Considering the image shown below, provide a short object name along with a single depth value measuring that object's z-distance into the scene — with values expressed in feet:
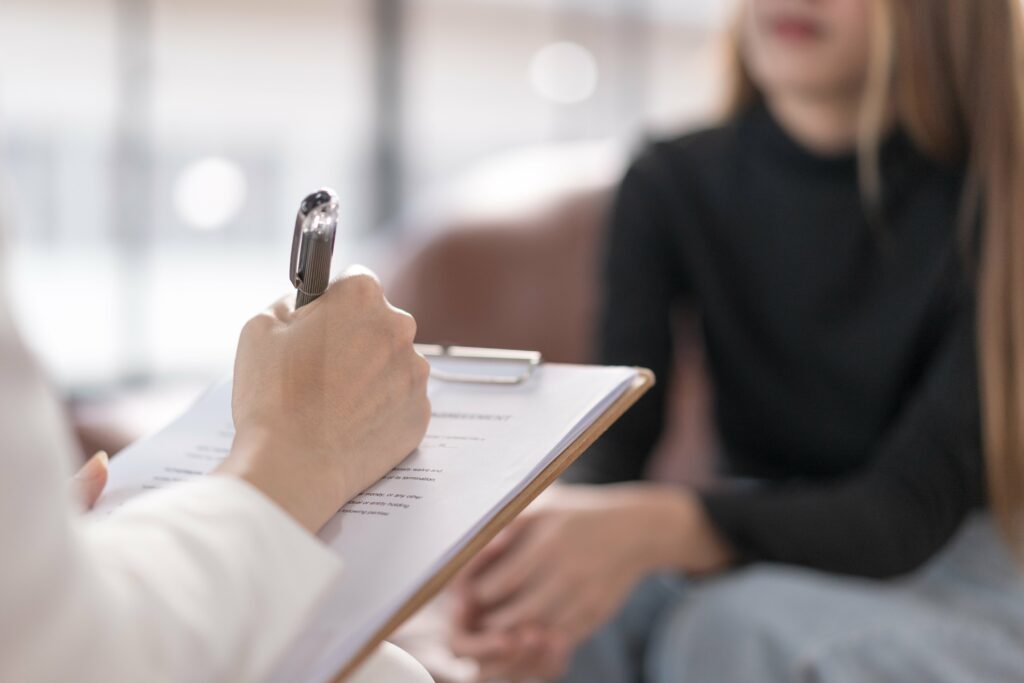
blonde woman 4.86
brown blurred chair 7.28
